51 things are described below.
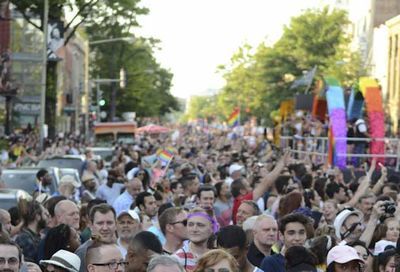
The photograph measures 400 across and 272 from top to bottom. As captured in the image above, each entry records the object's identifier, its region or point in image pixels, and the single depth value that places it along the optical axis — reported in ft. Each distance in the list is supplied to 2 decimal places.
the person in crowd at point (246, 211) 40.60
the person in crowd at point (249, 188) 50.31
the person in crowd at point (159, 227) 37.40
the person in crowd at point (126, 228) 37.32
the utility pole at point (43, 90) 126.31
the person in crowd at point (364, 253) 32.42
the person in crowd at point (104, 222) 35.27
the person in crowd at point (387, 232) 37.99
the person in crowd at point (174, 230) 35.55
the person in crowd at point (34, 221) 38.85
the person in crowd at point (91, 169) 79.43
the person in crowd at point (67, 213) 39.11
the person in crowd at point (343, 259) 28.96
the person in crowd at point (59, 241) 33.86
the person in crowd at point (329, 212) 45.57
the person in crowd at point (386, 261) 30.78
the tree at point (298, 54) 260.21
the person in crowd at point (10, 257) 26.48
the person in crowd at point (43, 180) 63.73
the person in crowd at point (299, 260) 28.78
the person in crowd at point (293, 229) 33.22
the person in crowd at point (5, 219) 36.78
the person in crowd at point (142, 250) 29.78
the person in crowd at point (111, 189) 63.82
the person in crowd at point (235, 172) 68.46
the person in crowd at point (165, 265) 22.88
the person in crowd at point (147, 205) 45.09
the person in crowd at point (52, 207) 40.55
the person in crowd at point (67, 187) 54.44
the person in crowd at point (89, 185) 65.82
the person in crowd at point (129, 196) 52.95
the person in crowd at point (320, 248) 32.49
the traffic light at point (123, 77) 244.46
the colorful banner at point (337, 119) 92.53
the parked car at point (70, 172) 74.84
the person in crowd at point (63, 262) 28.22
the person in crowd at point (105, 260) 26.18
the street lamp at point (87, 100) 252.11
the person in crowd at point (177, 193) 54.74
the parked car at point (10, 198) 51.11
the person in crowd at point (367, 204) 48.60
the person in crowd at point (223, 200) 51.81
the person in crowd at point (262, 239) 33.45
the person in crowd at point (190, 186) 57.82
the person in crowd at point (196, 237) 32.42
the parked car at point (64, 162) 91.35
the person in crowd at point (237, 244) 30.55
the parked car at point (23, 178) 70.08
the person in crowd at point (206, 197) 45.27
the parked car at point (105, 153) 133.16
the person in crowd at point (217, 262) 24.12
